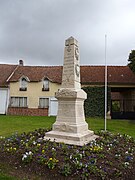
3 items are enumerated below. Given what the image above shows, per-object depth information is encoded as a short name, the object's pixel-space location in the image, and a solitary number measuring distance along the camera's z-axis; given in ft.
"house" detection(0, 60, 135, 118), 73.61
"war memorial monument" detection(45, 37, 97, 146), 18.95
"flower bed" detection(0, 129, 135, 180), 12.50
